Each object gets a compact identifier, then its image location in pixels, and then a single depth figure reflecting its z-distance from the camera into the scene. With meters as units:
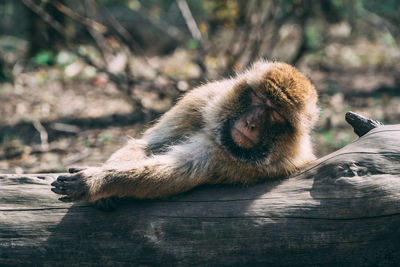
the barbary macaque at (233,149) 6.02
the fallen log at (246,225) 5.45
